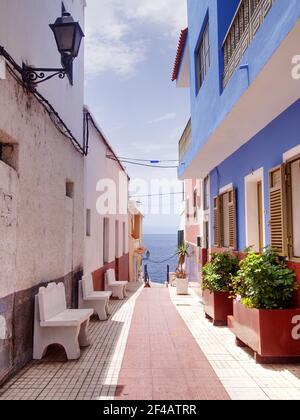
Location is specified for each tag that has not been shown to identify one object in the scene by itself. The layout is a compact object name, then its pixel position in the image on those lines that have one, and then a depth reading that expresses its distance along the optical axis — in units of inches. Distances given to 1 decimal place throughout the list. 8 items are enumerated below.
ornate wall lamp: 224.2
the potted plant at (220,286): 317.1
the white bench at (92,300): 346.6
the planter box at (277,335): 205.0
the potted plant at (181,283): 554.6
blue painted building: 184.9
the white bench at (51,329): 222.1
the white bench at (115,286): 494.6
